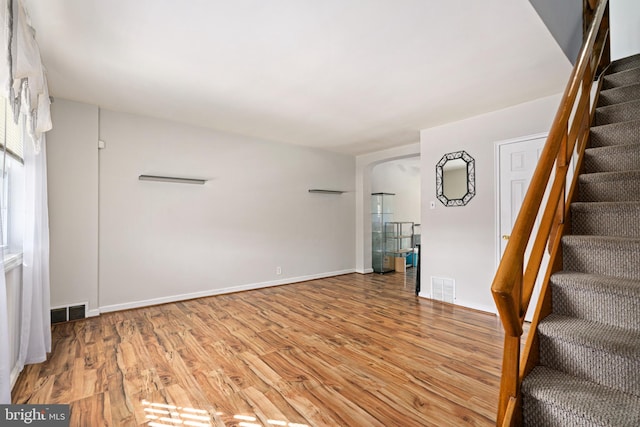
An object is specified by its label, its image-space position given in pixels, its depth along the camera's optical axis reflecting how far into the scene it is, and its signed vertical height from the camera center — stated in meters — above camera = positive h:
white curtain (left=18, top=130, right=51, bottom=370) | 2.25 -0.42
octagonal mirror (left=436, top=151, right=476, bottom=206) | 3.88 +0.47
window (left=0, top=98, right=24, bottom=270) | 2.15 +0.20
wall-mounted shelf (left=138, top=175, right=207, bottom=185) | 3.83 +0.49
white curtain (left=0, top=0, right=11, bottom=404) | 1.37 -0.36
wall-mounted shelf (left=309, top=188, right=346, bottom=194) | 5.58 +0.45
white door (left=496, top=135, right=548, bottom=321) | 3.32 +0.45
